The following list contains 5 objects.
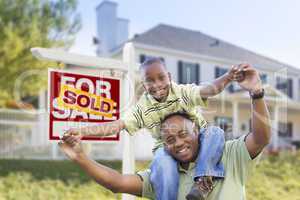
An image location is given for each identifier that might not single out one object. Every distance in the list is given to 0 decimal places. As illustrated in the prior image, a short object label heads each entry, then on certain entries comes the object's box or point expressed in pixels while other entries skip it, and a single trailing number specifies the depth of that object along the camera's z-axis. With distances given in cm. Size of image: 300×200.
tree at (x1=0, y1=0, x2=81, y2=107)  914
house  1481
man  143
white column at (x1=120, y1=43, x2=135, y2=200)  309
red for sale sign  256
